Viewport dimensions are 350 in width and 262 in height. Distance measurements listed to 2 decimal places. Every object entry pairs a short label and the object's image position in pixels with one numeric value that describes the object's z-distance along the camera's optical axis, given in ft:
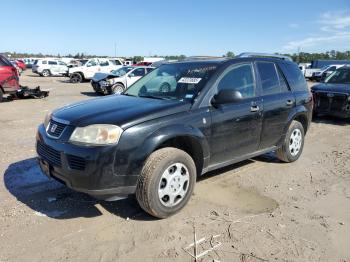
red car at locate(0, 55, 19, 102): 44.29
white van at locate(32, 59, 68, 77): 126.25
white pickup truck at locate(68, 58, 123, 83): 93.45
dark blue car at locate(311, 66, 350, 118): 33.86
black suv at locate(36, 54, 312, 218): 12.19
